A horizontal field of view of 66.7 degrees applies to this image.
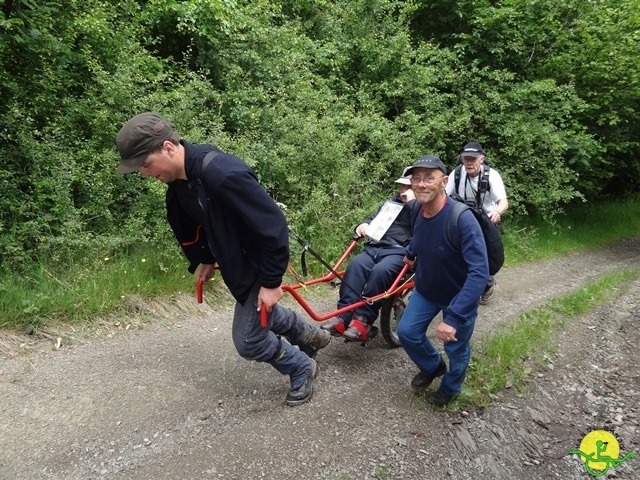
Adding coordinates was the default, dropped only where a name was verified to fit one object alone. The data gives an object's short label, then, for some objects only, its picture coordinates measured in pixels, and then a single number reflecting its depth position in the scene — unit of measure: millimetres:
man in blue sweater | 3043
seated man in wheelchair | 4148
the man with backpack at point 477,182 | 5344
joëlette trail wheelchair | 4043
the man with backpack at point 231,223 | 2598
